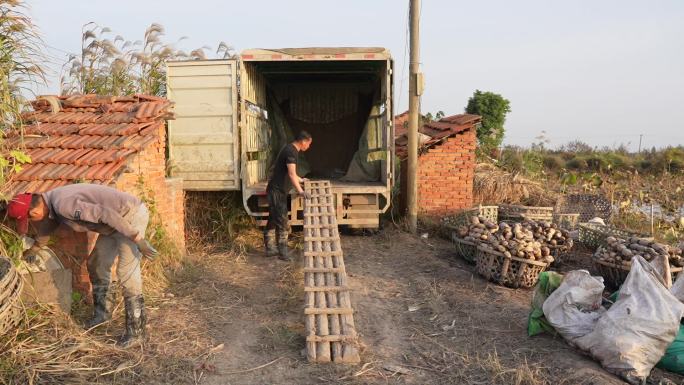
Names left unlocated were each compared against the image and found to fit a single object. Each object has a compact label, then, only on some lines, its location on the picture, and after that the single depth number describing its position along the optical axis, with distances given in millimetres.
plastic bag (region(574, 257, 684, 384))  3971
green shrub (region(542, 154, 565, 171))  23069
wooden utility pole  8898
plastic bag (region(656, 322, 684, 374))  4113
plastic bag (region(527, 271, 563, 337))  4793
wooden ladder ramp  4113
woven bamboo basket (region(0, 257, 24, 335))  3725
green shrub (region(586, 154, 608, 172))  22031
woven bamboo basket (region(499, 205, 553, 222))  8789
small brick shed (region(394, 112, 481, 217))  9375
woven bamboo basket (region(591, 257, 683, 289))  6066
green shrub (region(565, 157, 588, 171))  22953
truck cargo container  7773
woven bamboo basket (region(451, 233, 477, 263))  7301
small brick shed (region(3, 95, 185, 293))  5078
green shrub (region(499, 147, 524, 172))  12477
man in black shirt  7262
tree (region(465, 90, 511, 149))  20516
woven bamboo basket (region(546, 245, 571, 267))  6980
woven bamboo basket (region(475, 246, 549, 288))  6113
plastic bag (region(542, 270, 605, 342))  4492
